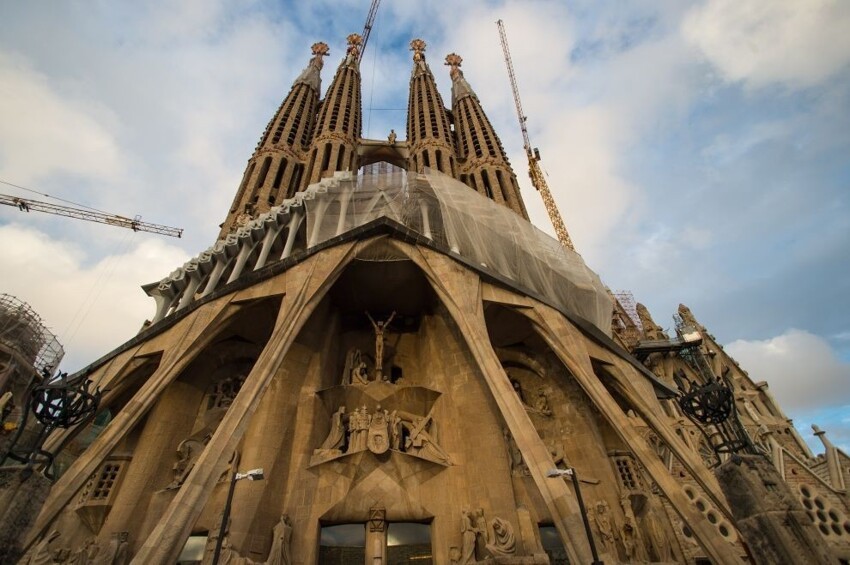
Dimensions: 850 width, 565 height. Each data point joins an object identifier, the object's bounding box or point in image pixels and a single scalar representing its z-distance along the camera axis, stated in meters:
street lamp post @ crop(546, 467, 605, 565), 6.51
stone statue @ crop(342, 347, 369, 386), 13.34
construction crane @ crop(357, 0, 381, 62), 49.91
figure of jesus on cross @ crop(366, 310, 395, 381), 13.09
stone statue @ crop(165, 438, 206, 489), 11.11
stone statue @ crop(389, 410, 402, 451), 11.65
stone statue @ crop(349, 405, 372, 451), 11.44
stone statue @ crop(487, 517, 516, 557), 9.05
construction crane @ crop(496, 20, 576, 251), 39.28
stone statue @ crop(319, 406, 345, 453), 11.72
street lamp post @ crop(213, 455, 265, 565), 6.98
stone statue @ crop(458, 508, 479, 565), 9.60
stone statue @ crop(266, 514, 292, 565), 9.19
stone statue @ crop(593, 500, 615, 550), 9.80
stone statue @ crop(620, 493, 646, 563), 9.73
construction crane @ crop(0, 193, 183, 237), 31.81
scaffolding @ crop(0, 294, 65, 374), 20.78
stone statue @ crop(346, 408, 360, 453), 11.45
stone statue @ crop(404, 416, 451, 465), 11.59
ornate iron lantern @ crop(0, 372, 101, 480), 5.47
